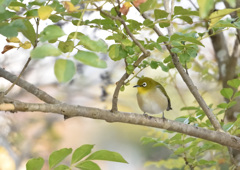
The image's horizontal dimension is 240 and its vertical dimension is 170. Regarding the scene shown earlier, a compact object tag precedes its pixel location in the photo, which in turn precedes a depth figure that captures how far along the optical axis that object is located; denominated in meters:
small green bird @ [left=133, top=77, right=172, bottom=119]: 6.68
